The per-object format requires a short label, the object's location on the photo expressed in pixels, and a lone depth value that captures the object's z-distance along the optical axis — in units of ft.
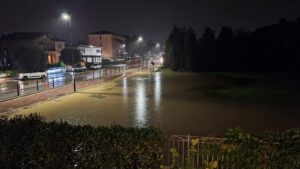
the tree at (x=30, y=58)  174.60
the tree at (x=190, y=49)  181.36
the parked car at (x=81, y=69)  188.55
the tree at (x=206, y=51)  180.34
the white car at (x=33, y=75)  135.85
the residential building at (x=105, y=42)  347.97
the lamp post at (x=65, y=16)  87.56
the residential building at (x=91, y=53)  270.46
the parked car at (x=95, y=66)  209.69
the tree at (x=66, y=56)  217.77
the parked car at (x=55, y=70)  164.53
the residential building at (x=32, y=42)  211.00
